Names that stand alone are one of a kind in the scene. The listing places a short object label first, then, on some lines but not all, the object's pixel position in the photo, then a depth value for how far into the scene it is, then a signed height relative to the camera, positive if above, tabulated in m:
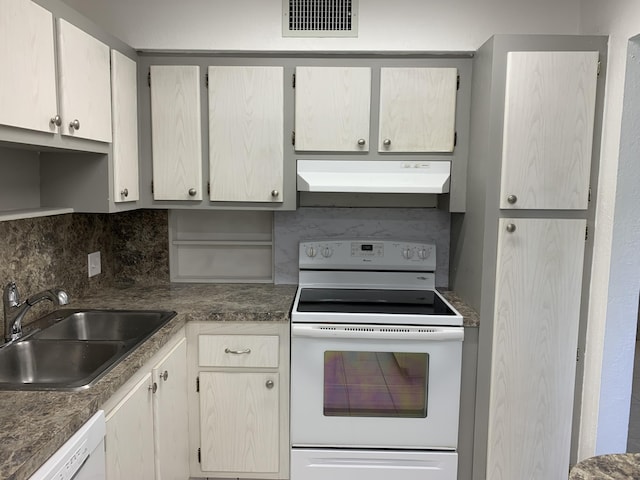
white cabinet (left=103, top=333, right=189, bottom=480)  1.50 -0.78
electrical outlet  2.53 -0.35
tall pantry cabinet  2.01 -0.14
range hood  2.31 +0.13
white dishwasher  1.12 -0.64
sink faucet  1.74 -0.40
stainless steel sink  1.67 -0.56
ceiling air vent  2.52 +0.94
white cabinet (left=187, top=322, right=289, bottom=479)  2.20 -0.90
